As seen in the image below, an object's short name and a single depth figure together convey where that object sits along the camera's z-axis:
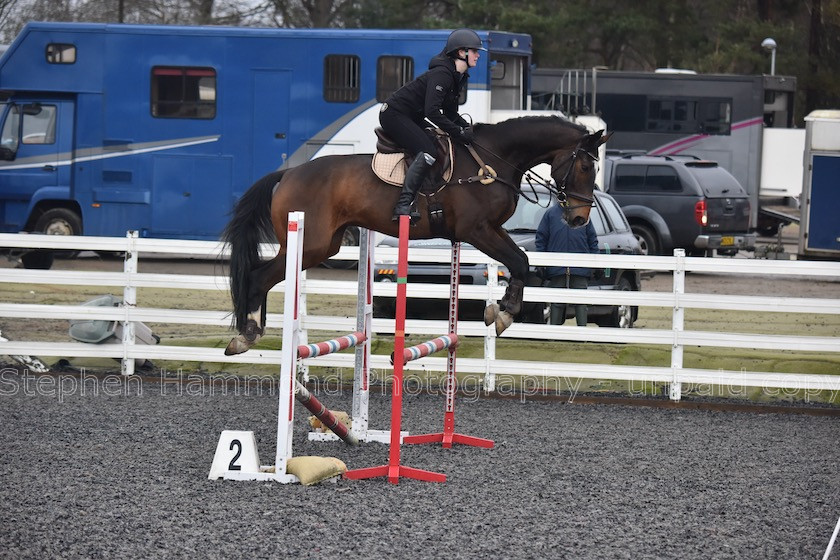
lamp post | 66.12
